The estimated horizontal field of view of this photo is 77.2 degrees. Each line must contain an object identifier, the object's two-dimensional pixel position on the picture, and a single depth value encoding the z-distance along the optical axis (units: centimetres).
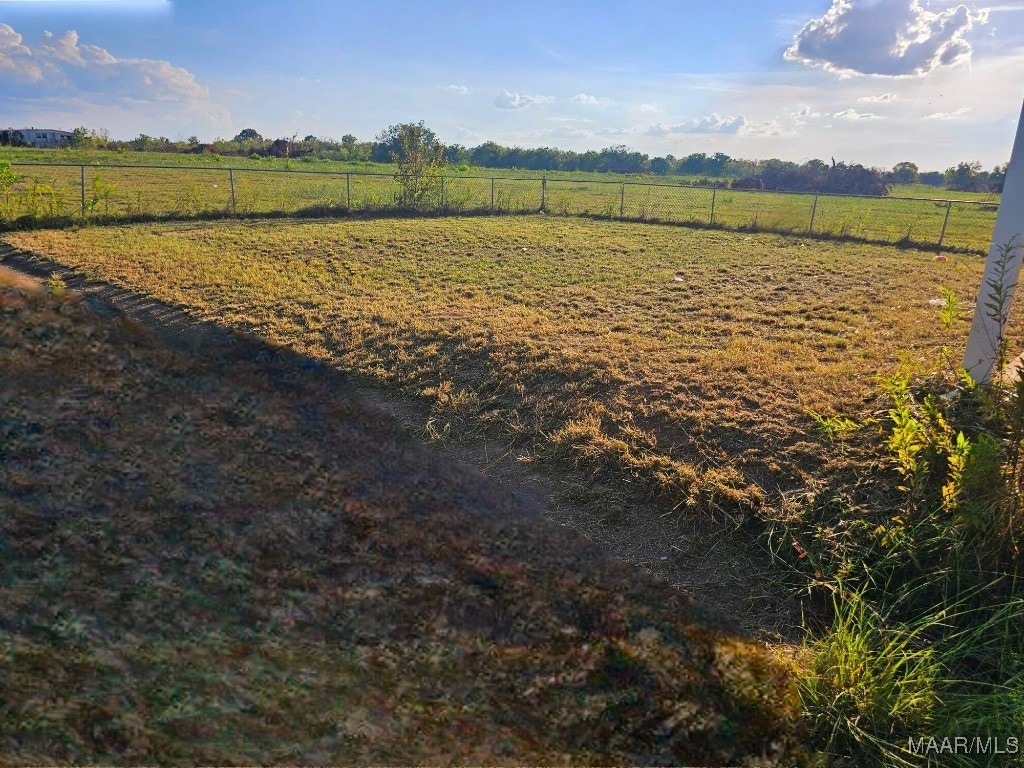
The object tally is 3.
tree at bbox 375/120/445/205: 1595
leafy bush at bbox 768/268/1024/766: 210
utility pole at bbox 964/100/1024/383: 336
